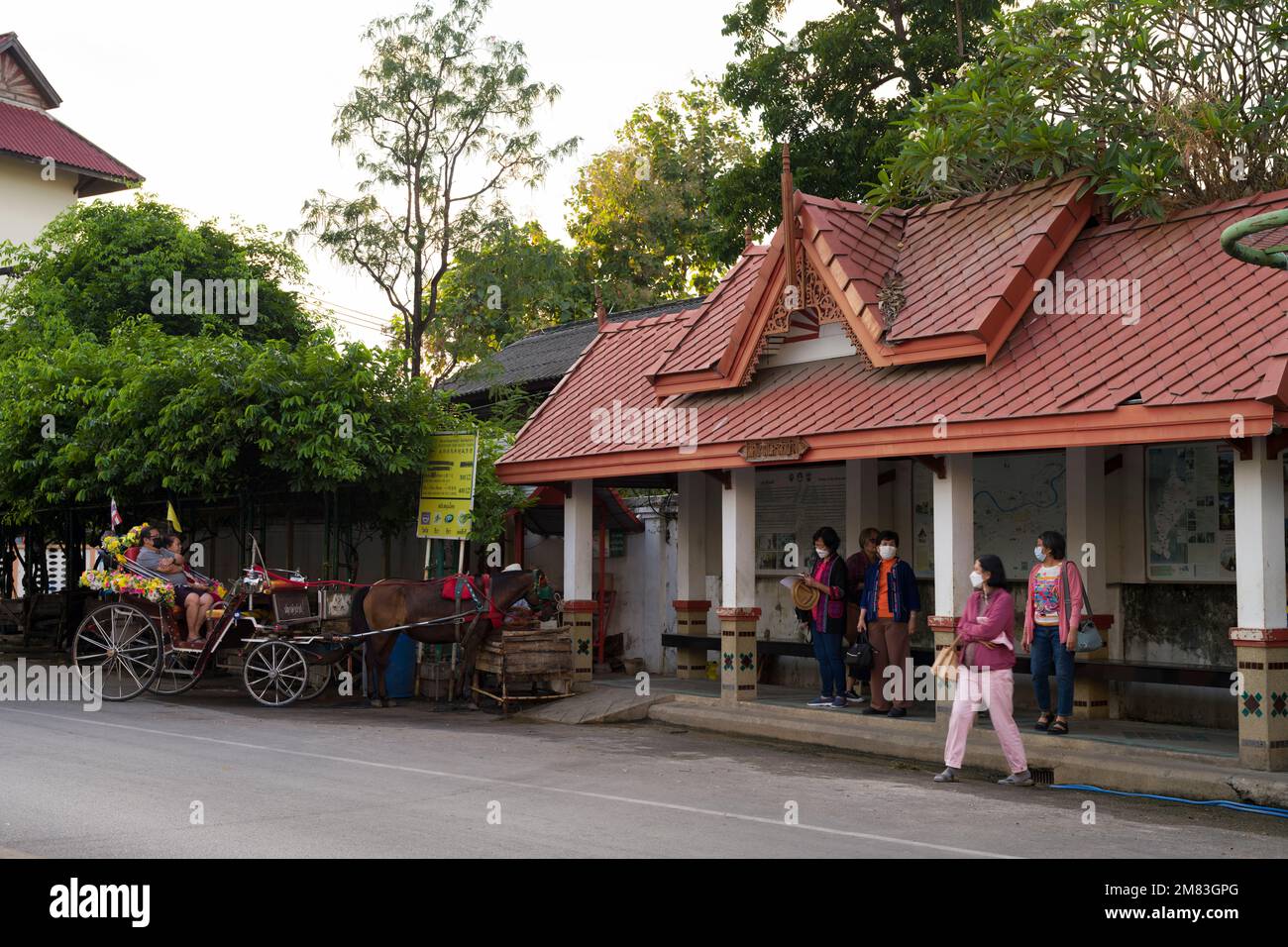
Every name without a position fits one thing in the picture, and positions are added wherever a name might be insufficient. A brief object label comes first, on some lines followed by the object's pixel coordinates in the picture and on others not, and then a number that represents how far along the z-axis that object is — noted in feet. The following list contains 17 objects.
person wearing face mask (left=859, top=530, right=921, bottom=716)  45.73
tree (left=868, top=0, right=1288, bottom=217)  46.24
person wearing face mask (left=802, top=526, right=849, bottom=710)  47.85
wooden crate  52.60
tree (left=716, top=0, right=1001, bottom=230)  92.32
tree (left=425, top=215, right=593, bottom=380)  74.84
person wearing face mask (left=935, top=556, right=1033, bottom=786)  37.42
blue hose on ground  33.50
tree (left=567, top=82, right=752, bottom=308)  138.41
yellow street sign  56.34
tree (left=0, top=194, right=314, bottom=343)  83.56
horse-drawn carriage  51.57
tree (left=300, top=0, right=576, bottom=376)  73.10
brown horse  53.06
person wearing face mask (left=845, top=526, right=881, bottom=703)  48.80
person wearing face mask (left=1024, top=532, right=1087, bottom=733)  39.93
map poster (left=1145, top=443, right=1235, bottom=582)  43.19
